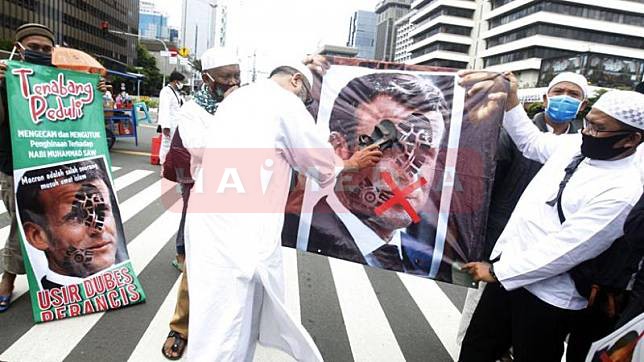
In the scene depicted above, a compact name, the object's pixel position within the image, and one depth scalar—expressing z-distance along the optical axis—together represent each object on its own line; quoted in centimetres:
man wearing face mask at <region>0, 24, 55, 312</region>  297
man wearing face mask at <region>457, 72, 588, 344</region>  270
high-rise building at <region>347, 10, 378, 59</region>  18150
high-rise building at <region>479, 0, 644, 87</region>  5853
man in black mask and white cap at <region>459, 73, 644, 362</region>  182
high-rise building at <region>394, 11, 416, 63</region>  13100
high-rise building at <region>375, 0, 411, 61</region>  15562
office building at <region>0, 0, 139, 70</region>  4556
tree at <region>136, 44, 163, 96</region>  6268
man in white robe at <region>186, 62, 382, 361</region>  192
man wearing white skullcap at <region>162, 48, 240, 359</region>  269
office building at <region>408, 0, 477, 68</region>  7462
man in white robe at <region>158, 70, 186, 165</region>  749
